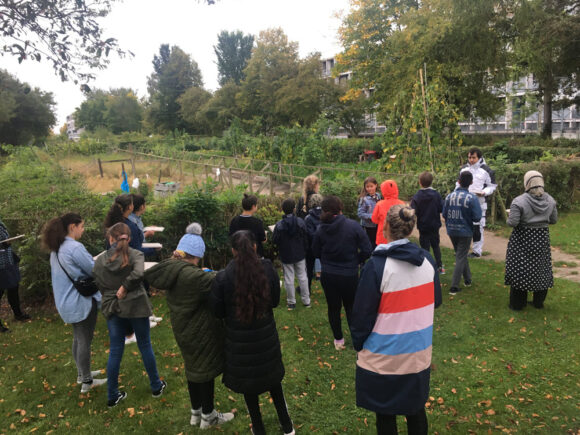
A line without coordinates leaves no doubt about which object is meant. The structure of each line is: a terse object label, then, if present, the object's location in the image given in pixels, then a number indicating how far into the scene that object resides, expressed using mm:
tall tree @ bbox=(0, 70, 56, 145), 31630
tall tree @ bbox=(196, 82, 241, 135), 46875
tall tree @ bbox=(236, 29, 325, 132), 37281
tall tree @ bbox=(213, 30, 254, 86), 64688
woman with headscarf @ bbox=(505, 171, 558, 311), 5012
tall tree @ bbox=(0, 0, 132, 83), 5577
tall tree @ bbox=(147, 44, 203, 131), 58750
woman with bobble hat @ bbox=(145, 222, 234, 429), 2934
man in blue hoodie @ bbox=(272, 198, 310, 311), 5309
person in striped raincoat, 2418
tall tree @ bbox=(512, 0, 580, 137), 17708
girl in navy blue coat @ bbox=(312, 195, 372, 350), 4074
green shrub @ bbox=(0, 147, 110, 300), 5938
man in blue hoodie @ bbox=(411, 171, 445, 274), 6090
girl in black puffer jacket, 2689
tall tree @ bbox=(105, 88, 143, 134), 64125
